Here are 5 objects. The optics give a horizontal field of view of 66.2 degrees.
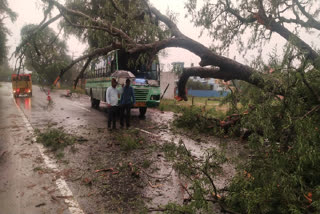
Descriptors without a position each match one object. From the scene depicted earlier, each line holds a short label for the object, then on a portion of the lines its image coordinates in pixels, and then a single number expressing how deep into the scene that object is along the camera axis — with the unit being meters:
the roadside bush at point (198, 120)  9.07
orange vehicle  25.94
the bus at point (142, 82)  11.25
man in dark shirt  9.40
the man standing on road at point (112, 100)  9.27
